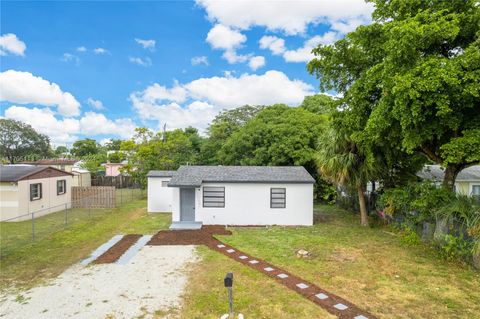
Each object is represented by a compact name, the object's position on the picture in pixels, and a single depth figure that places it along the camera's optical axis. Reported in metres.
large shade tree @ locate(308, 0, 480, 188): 7.46
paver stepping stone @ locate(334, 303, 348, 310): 5.71
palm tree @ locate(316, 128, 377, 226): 12.89
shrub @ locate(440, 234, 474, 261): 8.01
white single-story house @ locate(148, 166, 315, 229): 14.01
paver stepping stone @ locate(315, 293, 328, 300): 6.17
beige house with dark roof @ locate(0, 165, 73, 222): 14.91
